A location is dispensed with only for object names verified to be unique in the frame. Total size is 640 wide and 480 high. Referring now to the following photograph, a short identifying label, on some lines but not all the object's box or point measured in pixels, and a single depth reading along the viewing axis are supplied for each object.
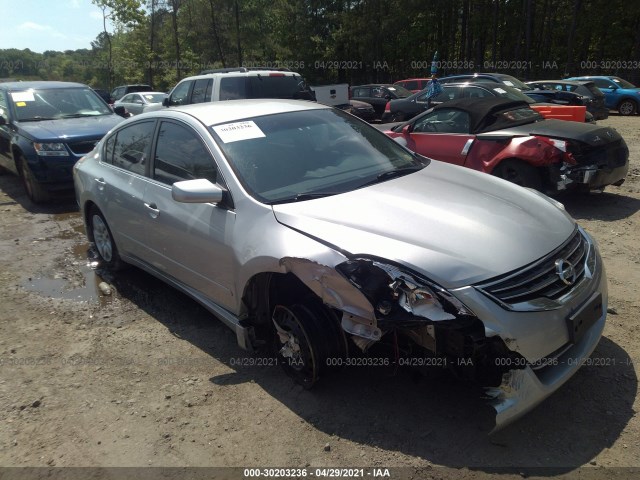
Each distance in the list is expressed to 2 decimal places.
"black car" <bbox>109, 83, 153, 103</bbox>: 25.67
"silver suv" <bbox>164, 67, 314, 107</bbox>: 9.29
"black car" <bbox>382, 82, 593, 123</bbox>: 10.47
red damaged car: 6.10
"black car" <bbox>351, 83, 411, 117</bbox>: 18.80
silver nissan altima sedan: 2.41
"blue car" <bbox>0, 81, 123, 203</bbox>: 7.57
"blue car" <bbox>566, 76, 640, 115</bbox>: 18.00
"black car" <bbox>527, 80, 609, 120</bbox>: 14.39
